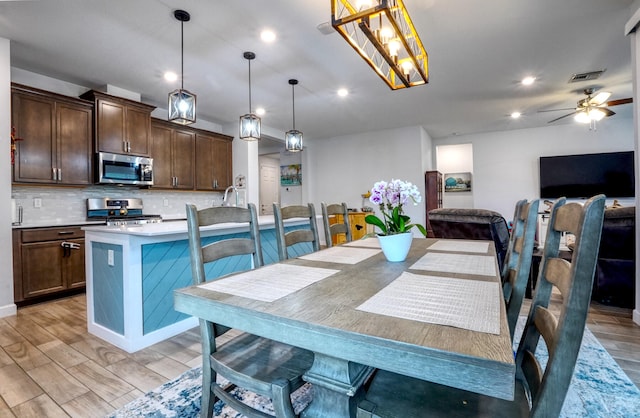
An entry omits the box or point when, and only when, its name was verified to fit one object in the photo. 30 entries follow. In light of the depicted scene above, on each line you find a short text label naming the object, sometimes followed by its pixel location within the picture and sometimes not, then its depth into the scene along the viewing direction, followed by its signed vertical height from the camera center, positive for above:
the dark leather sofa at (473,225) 3.02 -0.21
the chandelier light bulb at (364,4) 1.53 +1.03
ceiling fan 4.05 +1.33
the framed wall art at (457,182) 7.97 +0.60
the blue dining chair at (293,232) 1.69 -0.14
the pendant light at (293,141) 3.77 +0.84
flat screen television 6.04 +0.55
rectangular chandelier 1.49 +1.00
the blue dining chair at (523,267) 1.17 -0.25
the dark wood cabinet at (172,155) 4.52 +0.88
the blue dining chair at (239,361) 0.99 -0.57
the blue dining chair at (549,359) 0.59 -0.36
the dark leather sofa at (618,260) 2.75 -0.54
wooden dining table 0.58 -0.27
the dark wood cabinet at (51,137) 3.23 +0.87
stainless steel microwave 3.74 +0.56
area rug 1.47 -1.00
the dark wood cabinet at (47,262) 3.09 -0.52
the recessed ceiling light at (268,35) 2.83 +1.66
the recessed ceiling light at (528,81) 4.00 +1.65
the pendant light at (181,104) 2.57 +0.92
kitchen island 2.12 -0.51
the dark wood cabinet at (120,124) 3.72 +1.14
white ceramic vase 1.43 -0.19
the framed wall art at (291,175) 7.75 +0.88
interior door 8.42 +0.62
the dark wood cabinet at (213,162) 5.16 +0.86
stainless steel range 4.01 +0.01
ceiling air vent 3.88 +1.65
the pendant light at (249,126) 3.21 +0.89
